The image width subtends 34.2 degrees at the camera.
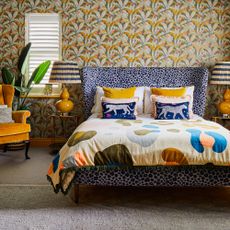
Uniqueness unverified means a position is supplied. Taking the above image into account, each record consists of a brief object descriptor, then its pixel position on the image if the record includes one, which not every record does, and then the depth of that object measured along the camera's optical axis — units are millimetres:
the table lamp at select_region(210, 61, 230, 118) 5434
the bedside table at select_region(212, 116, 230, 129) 5482
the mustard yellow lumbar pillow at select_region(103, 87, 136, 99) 5266
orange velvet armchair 4797
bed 3332
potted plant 5637
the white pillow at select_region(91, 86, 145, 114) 5363
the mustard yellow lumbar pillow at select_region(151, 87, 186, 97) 5230
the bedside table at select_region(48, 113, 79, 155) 5587
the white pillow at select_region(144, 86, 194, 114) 5340
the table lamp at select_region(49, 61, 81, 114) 5430
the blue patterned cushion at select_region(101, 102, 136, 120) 4887
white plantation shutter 5871
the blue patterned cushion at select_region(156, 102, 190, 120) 4789
